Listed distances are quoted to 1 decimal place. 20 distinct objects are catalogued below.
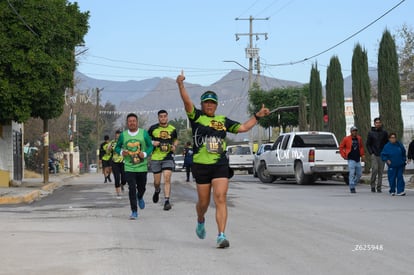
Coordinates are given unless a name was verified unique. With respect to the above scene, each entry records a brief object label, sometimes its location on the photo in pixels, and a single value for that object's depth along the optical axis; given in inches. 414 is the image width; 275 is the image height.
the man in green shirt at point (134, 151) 526.6
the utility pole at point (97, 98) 2632.9
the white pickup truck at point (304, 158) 997.8
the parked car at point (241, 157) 1684.3
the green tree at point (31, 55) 926.4
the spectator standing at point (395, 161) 746.2
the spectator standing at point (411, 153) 760.3
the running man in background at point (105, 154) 884.0
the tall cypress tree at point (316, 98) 1684.3
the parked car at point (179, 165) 2199.8
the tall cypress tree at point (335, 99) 1457.9
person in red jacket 794.2
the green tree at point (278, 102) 2322.8
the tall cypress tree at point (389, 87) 1123.3
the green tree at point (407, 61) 2443.4
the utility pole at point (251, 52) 2264.0
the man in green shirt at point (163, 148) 603.2
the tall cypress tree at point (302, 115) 1800.0
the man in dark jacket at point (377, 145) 784.3
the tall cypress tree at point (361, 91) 1285.7
